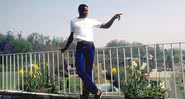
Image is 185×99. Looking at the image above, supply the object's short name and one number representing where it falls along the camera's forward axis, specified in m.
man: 5.21
